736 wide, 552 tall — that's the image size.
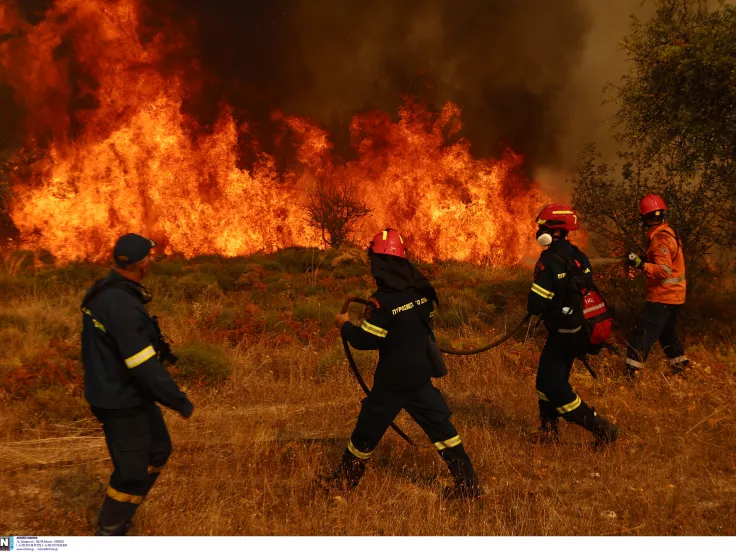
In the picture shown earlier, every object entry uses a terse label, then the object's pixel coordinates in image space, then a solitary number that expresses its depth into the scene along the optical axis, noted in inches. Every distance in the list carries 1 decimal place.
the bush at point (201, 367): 281.6
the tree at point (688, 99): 295.0
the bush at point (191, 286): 521.0
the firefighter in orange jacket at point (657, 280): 246.5
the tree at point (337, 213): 896.3
